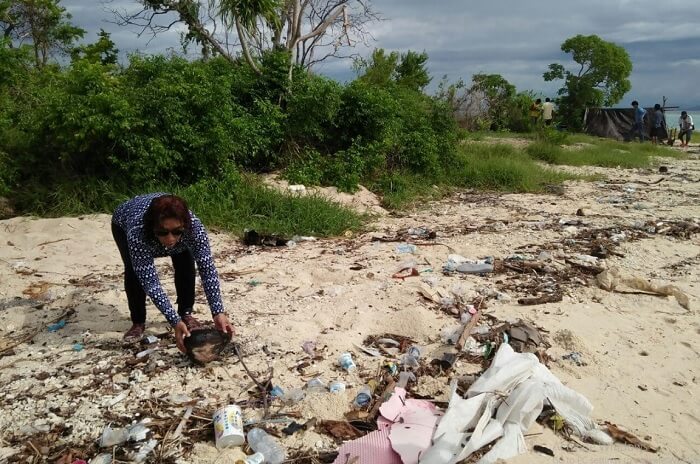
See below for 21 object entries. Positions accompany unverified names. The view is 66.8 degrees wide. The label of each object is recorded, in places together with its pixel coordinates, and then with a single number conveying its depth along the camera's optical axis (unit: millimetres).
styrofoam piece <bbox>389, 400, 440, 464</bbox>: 2309
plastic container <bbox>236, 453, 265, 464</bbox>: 2320
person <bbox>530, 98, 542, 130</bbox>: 17781
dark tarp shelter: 18781
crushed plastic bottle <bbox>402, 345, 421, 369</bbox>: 3115
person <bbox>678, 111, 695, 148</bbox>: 17562
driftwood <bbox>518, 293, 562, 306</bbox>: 3985
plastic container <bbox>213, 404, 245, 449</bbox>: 2430
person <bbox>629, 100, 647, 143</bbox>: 18234
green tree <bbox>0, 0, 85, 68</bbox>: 13141
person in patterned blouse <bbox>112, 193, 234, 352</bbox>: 2592
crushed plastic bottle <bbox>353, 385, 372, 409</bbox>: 2764
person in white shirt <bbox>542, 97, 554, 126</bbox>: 16875
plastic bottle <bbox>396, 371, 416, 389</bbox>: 2893
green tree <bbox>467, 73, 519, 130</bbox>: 17750
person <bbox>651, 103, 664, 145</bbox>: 18125
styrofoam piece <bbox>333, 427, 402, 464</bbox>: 2312
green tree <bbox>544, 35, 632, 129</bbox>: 21812
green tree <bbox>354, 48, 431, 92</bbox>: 14952
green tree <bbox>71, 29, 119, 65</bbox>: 10773
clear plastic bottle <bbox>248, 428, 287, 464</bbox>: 2357
